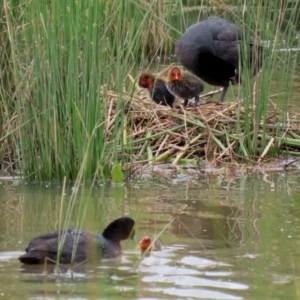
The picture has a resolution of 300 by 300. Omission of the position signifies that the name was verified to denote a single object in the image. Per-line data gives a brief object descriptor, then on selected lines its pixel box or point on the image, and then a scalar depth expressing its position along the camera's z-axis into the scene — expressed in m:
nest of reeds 14.45
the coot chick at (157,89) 16.72
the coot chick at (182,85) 16.75
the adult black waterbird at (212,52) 17.81
